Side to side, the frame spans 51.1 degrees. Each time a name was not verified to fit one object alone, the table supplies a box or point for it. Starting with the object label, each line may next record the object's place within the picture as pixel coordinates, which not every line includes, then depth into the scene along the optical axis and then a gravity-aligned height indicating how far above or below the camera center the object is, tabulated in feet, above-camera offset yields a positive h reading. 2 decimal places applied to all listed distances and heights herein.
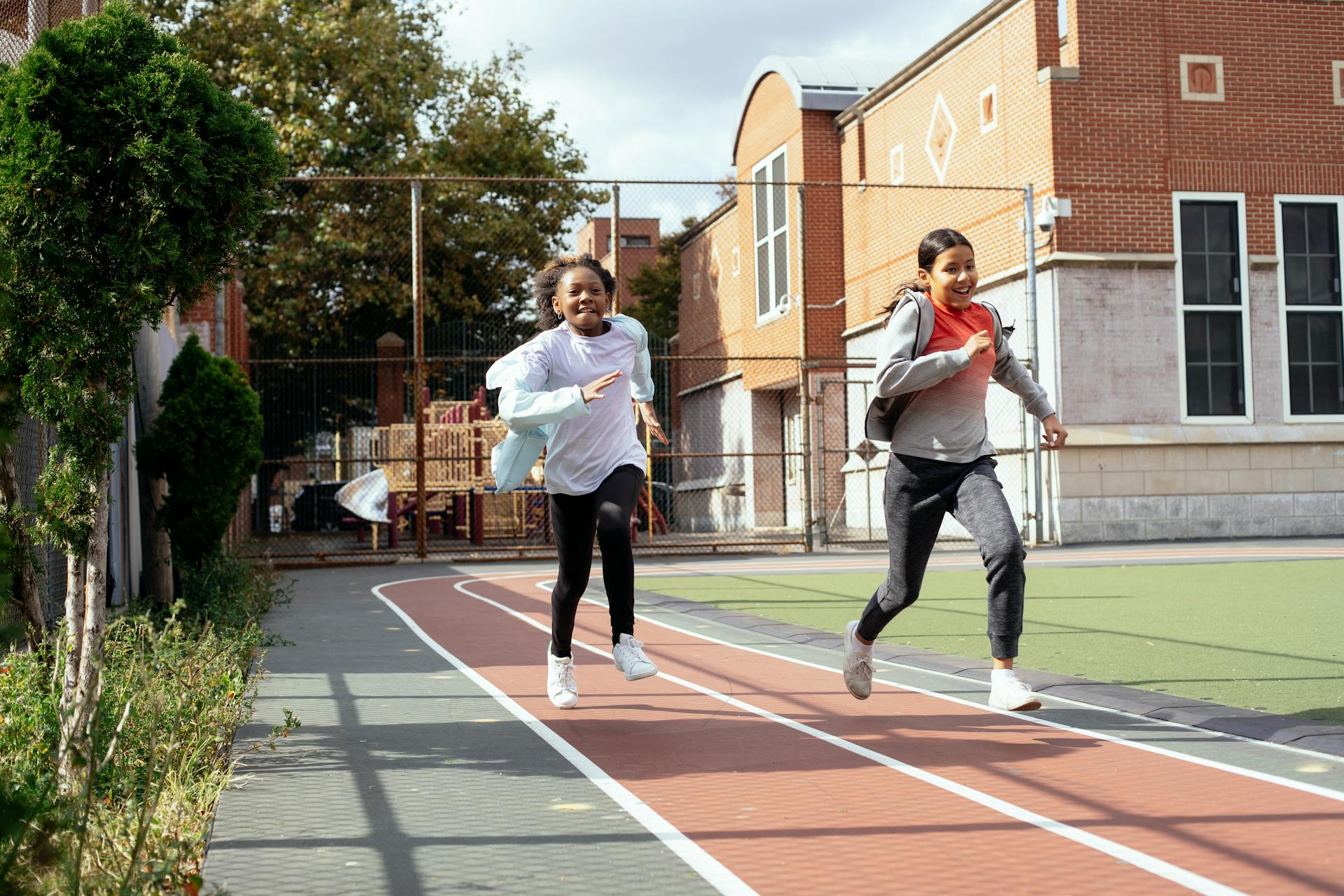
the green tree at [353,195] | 88.89 +20.24
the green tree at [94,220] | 16.22 +3.46
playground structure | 69.26 +1.02
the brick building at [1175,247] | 66.64 +11.72
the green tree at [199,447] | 35.60 +1.50
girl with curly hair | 20.62 +0.69
